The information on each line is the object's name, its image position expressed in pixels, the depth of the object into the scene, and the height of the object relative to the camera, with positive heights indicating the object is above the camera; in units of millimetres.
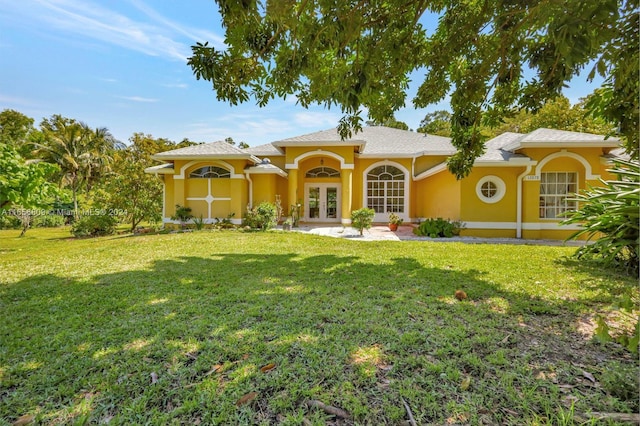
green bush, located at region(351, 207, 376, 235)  12320 -395
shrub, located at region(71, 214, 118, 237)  14227 -956
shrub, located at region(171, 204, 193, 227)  14539 -366
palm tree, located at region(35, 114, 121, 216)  23734 +4735
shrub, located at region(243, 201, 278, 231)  13398 -388
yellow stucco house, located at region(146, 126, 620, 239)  11430 +1586
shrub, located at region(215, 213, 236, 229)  14258 -700
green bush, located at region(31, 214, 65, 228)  22009 -1156
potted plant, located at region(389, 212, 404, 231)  14070 -634
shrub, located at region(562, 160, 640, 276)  4695 -133
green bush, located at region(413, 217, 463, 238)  11711 -735
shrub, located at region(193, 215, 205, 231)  14050 -760
